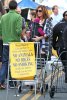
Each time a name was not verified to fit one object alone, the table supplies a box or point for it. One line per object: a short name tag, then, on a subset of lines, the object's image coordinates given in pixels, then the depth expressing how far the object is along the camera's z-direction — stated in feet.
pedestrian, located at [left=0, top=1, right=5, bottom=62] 43.99
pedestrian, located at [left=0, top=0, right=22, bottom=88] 39.29
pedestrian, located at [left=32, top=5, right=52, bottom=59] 42.01
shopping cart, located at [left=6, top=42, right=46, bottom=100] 32.48
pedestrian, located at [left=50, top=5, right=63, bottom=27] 62.69
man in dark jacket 41.63
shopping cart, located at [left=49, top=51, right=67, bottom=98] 34.53
